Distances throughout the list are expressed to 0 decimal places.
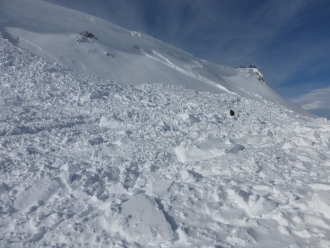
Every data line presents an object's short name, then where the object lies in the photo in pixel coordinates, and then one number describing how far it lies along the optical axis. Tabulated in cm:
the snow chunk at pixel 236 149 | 559
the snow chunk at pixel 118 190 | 391
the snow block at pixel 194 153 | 527
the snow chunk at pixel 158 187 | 389
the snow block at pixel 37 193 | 357
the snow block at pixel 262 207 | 322
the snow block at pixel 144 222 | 283
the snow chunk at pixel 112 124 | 731
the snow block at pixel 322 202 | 306
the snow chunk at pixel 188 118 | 817
